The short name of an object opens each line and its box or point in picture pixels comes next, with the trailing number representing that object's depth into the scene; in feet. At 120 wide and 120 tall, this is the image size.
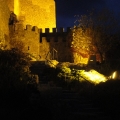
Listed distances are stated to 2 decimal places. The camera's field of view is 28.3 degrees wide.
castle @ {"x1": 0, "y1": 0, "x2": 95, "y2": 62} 79.05
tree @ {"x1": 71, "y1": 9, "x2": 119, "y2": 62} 78.63
